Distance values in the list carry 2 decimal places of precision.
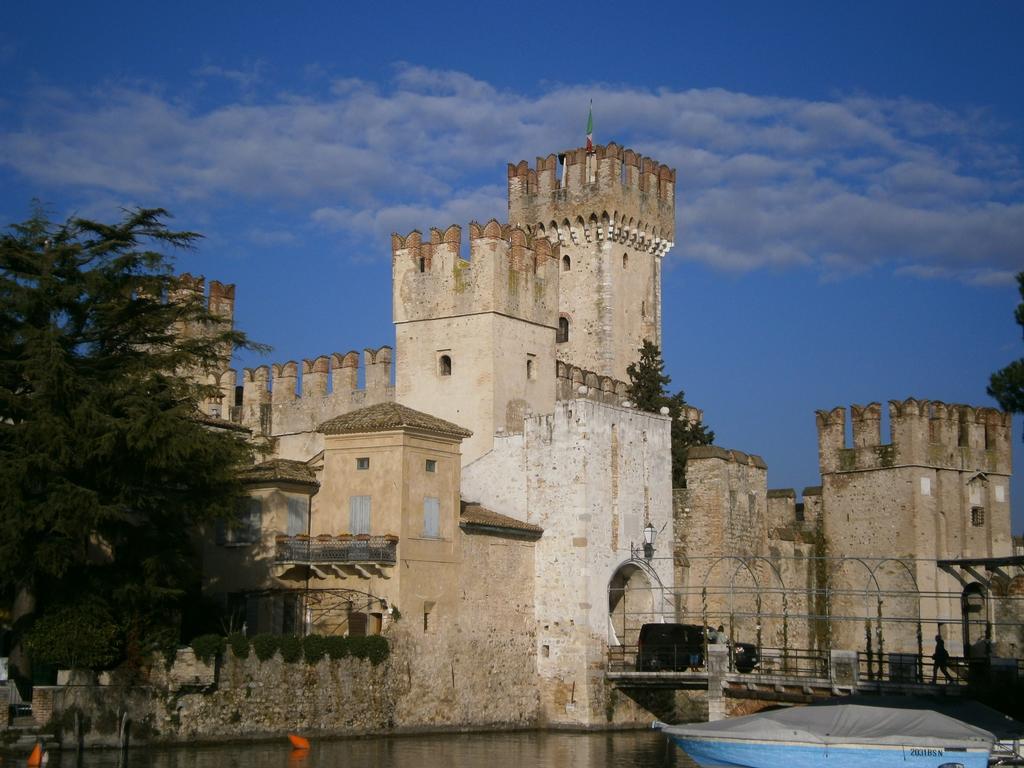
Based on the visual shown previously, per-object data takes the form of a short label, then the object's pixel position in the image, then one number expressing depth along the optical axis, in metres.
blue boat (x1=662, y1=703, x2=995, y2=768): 27.44
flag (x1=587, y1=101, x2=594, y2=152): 60.89
